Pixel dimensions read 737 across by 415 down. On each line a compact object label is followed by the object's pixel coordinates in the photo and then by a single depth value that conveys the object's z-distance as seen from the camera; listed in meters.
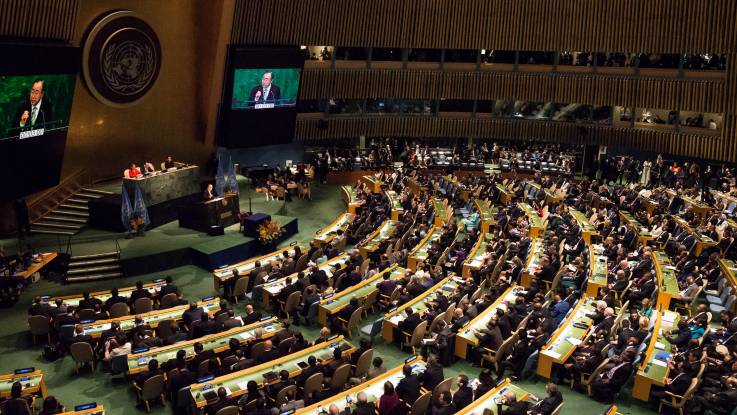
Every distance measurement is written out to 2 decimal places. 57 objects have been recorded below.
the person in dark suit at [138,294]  14.48
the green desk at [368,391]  9.81
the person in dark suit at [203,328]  12.81
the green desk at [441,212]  21.42
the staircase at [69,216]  19.69
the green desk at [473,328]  12.93
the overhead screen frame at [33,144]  15.80
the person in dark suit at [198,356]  11.39
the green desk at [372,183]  26.64
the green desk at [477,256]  17.24
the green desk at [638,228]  19.28
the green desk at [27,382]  10.57
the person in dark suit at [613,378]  11.45
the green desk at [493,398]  9.81
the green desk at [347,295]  14.52
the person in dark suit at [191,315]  13.42
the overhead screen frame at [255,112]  23.45
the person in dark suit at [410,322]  13.39
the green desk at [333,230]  19.44
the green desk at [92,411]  9.54
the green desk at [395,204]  22.44
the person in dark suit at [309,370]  10.84
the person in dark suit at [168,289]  14.92
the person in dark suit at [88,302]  13.84
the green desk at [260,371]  10.45
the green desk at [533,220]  20.20
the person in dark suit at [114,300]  14.24
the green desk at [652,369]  11.39
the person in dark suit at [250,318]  13.37
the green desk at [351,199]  23.48
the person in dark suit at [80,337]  12.48
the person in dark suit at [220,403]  9.98
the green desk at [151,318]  13.02
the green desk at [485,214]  21.50
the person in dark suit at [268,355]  11.53
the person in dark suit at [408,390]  10.40
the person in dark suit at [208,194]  20.70
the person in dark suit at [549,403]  9.65
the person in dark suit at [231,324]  13.01
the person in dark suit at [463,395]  10.10
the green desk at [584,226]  19.98
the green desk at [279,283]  15.45
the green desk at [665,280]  15.13
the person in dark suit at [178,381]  10.95
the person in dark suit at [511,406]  9.48
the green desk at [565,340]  12.18
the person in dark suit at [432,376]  10.86
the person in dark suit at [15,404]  9.77
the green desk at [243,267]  16.48
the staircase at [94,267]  17.33
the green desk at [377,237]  18.53
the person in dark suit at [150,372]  11.12
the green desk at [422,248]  17.72
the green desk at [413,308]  13.88
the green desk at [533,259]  16.55
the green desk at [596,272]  15.70
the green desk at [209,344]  11.65
